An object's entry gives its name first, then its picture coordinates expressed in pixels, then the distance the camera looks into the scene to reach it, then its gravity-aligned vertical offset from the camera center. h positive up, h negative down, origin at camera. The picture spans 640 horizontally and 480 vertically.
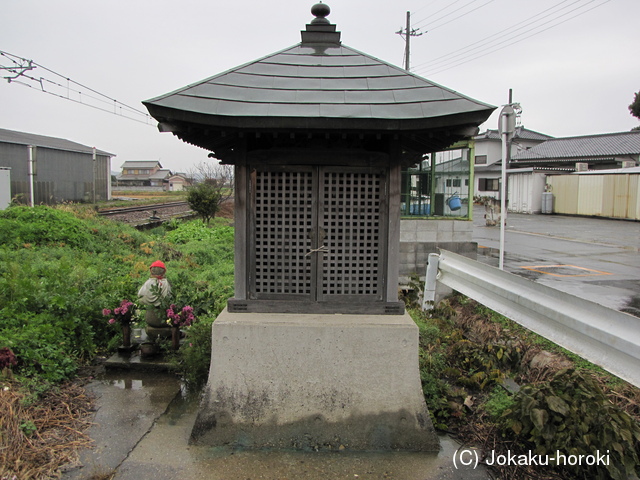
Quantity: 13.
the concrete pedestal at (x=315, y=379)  4.65 -1.68
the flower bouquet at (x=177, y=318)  6.02 -1.44
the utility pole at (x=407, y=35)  32.00 +11.20
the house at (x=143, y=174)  91.00 +5.42
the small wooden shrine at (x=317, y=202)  4.87 +0.01
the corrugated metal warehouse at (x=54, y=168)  27.97 +2.07
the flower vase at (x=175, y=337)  6.09 -1.70
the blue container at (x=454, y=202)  11.89 +0.07
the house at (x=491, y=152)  42.28 +4.99
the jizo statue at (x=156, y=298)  6.22 -1.26
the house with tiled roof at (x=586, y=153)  34.22 +4.10
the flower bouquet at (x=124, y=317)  6.15 -1.51
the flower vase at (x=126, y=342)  6.36 -1.85
